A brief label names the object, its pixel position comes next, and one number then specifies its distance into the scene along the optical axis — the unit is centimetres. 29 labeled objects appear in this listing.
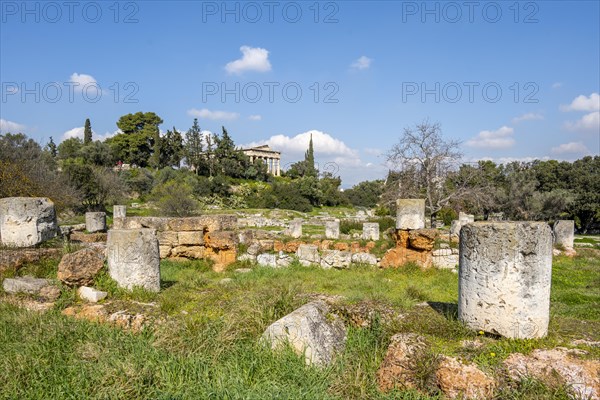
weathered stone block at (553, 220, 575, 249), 1867
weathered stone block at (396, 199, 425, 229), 1246
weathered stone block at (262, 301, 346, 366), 440
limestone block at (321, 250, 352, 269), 1229
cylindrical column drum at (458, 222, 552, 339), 455
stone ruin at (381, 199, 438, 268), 1195
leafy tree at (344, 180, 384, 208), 6994
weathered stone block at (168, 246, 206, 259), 1185
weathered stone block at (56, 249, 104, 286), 653
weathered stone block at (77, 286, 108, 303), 629
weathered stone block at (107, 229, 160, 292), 682
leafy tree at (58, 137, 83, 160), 5560
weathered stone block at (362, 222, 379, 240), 2061
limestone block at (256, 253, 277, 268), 1209
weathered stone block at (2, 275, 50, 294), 657
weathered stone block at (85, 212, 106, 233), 2045
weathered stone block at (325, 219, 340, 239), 2171
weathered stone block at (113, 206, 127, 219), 2591
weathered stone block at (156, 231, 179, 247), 1180
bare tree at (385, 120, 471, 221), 2344
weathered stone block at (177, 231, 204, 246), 1186
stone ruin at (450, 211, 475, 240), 1859
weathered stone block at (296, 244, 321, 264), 1244
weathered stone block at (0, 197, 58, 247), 854
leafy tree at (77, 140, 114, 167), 5447
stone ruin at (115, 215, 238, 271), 1161
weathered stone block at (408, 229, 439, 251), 1188
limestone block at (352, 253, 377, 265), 1248
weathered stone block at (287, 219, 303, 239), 2194
